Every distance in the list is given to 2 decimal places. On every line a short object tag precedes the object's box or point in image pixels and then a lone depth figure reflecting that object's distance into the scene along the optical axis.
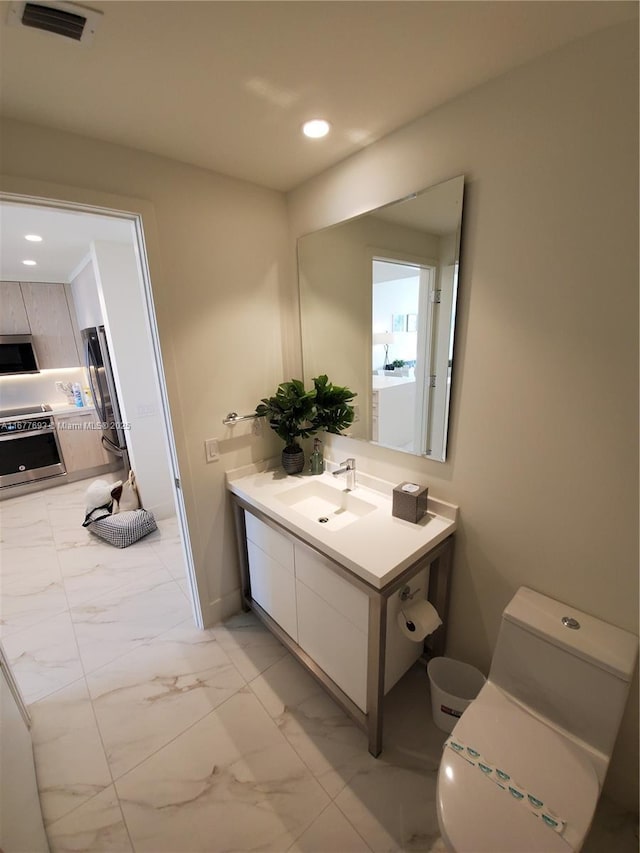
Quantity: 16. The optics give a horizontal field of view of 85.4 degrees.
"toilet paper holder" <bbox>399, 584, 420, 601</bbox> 1.39
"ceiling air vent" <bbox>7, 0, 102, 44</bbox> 0.81
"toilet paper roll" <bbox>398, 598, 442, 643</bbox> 1.36
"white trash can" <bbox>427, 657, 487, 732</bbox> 1.43
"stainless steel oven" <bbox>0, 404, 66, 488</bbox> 3.90
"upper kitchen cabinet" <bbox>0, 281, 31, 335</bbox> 4.04
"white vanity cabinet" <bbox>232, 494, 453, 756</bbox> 1.29
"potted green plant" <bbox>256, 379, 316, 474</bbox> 1.90
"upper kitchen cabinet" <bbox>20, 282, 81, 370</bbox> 4.24
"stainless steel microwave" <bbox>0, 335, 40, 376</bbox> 4.03
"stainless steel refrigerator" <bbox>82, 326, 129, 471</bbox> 3.35
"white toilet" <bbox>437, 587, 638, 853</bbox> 0.90
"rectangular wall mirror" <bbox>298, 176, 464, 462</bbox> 1.38
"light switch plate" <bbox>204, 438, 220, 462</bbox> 1.89
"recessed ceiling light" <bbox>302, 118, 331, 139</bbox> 1.32
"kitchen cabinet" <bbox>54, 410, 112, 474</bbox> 4.24
